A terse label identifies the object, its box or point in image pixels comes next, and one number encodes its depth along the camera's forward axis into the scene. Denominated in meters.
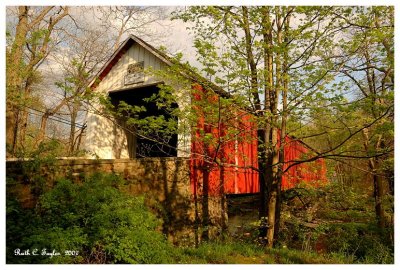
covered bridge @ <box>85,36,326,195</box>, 6.18
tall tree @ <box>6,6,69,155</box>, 6.87
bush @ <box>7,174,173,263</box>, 4.60
